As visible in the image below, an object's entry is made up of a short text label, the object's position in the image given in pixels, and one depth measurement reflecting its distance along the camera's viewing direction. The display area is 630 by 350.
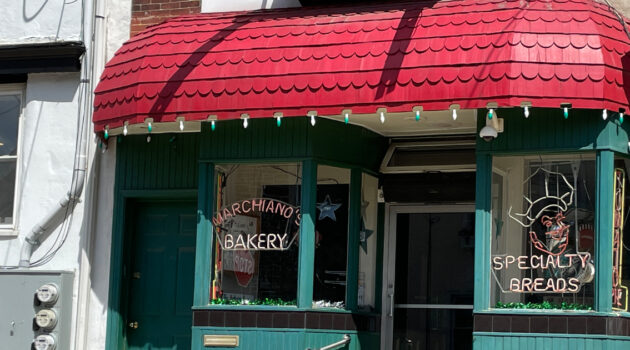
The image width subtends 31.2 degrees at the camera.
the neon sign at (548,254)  9.73
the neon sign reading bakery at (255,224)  10.80
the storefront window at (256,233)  10.78
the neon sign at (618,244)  9.70
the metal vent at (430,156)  11.49
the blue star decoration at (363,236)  11.38
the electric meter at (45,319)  11.41
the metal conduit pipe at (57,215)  11.75
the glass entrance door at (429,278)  11.74
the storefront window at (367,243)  11.36
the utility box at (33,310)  11.42
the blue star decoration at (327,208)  11.00
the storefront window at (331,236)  10.88
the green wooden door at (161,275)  11.80
